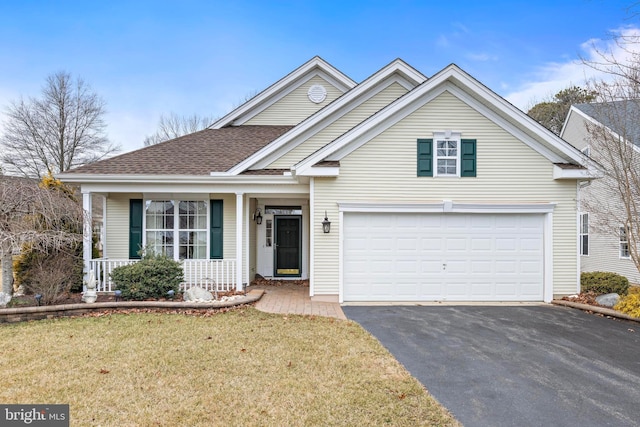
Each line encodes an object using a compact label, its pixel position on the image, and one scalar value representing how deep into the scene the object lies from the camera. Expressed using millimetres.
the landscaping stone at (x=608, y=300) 8484
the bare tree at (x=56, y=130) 23266
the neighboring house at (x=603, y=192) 9016
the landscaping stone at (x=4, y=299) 7517
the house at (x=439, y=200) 9094
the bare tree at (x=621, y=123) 7742
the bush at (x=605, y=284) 9305
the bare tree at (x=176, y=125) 30484
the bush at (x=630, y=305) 7590
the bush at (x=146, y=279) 8523
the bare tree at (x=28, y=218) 7621
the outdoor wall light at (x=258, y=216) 11931
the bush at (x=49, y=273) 7874
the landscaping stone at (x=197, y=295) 8531
